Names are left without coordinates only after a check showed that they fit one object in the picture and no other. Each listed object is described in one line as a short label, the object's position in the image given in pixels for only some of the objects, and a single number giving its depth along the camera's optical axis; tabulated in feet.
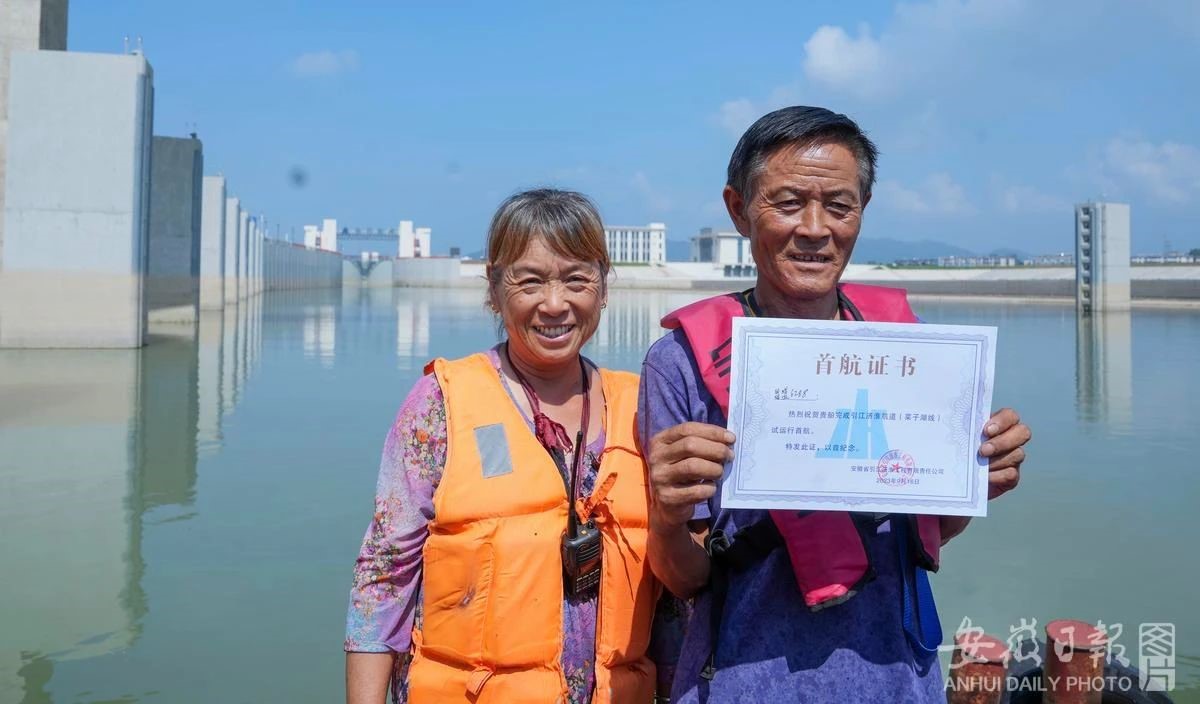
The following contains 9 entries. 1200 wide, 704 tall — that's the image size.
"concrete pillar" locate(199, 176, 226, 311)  94.58
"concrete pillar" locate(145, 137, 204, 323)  74.23
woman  6.24
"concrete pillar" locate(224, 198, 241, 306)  105.81
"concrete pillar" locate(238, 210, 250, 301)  118.73
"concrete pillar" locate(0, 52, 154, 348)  50.72
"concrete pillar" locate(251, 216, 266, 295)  148.05
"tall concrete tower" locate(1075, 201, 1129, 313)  110.73
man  5.54
